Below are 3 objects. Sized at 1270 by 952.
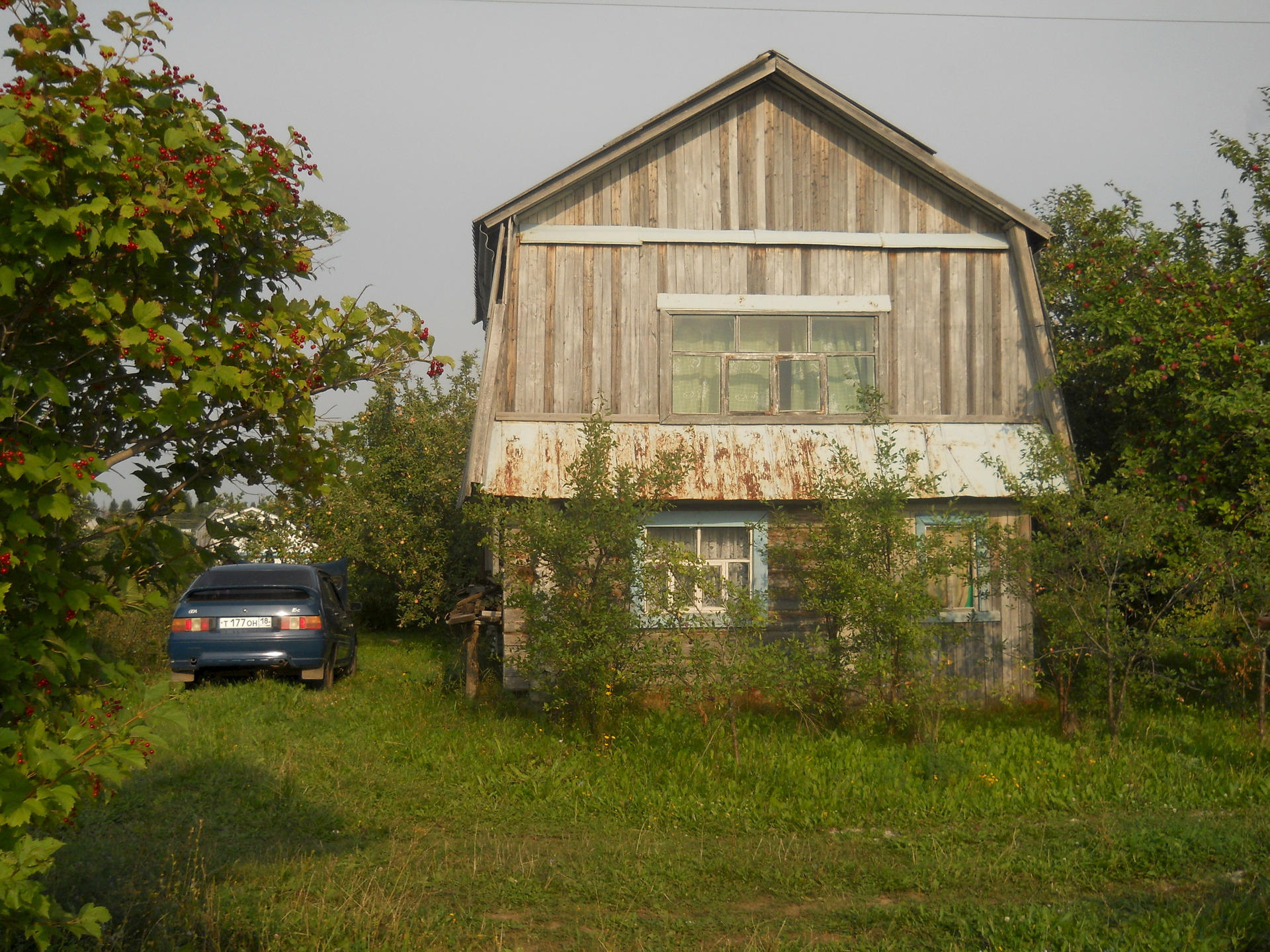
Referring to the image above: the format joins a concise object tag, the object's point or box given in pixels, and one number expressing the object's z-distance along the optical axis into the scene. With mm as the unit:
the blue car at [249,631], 12422
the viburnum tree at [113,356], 3377
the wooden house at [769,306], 12227
